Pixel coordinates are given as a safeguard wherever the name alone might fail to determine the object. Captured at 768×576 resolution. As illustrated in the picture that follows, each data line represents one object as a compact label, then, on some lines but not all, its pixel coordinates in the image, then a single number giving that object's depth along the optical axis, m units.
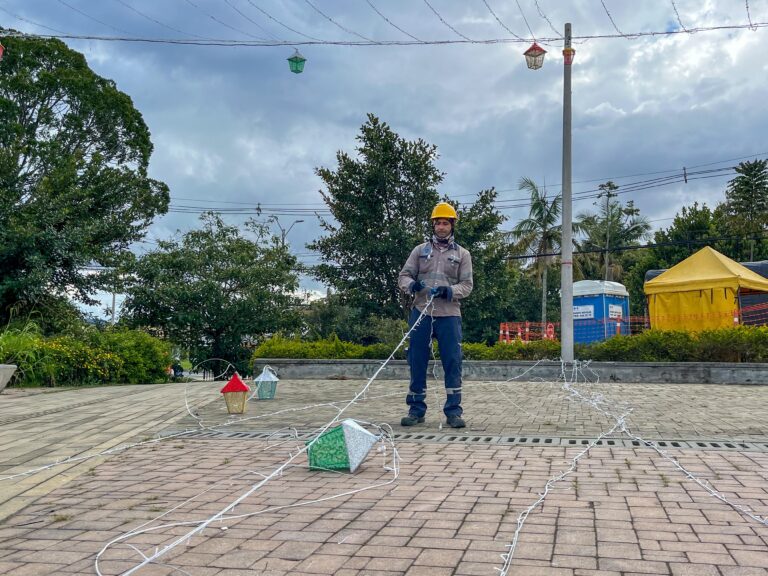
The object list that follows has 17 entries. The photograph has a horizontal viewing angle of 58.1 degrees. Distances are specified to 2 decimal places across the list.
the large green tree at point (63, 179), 14.68
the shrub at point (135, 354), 13.03
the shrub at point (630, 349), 11.20
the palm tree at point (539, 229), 36.66
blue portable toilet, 22.92
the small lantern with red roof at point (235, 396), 6.94
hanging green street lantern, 10.62
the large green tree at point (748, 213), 32.16
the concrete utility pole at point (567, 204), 12.04
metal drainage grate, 4.84
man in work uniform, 5.90
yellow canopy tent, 17.48
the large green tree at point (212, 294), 22.00
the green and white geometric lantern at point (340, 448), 4.11
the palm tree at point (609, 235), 44.12
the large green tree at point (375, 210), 19.72
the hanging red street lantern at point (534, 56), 12.51
